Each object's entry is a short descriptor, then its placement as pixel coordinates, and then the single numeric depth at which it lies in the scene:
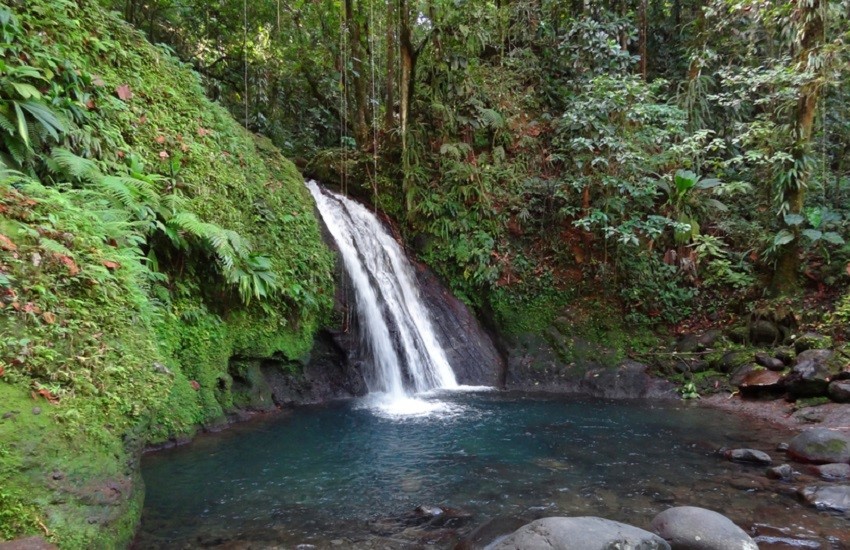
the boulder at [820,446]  6.15
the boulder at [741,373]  9.56
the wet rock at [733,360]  9.95
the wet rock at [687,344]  10.83
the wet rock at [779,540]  4.36
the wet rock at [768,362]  9.31
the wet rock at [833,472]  5.77
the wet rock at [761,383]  9.01
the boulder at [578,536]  3.90
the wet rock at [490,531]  4.38
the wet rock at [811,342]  8.95
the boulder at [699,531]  4.14
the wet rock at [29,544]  3.05
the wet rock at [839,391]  8.05
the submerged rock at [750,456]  6.36
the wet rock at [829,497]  4.98
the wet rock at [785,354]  9.20
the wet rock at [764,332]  10.06
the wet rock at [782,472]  5.78
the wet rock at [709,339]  10.70
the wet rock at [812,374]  8.41
